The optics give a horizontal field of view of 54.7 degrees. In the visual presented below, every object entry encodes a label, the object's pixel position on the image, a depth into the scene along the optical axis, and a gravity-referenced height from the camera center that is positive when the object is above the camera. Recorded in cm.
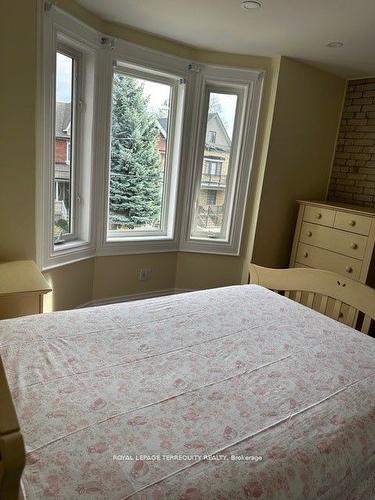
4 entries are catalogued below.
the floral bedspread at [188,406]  88 -72
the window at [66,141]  239 +8
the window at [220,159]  327 +7
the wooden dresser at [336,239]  294 -51
